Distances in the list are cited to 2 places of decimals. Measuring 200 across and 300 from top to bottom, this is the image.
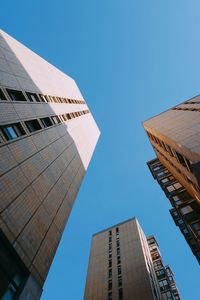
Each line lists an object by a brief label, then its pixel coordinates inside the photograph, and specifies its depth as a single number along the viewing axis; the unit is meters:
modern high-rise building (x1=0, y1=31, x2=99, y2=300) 14.55
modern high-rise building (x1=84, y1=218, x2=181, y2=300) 53.31
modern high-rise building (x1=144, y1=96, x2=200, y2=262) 22.11
